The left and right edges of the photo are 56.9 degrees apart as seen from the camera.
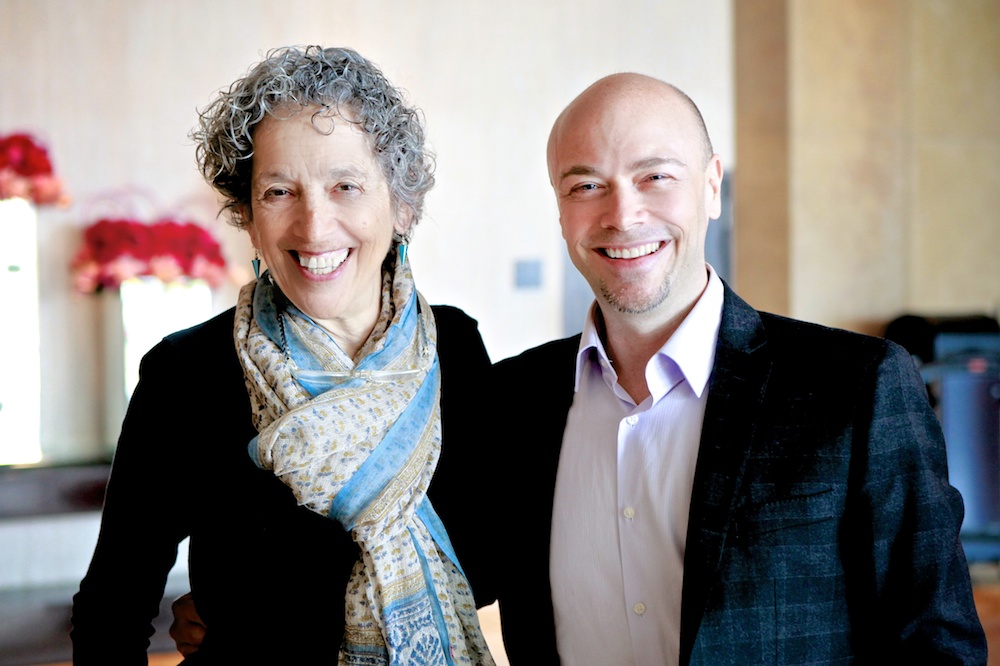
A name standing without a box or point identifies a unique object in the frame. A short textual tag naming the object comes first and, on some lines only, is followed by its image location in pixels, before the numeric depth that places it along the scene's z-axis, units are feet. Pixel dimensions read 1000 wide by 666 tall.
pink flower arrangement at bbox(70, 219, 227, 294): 12.55
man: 4.24
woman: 4.87
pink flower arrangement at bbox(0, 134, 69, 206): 12.74
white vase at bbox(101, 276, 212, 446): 12.57
